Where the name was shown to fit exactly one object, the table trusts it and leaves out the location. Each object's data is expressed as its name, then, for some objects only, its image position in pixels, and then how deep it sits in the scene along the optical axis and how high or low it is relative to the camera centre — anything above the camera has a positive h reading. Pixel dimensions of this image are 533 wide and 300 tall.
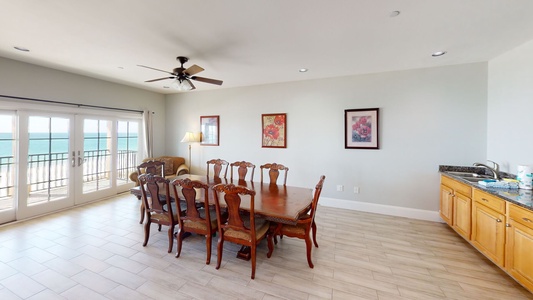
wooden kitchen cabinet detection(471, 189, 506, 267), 2.24 -0.84
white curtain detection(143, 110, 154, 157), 5.68 +0.42
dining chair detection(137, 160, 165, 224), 3.79 -0.34
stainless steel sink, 2.94 -0.36
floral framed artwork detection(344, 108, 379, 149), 4.14 +0.45
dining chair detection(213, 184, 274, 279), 2.15 -0.86
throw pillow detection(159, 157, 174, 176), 5.59 -0.46
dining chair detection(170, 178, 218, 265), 2.41 -0.86
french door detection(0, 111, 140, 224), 3.63 -0.28
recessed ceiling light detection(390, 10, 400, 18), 2.11 +1.39
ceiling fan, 3.07 +1.08
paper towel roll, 2.36 -0.27
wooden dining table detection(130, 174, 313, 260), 2.18 -0.63
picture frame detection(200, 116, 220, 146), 5.63 +0.49
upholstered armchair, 5.53 -0.47
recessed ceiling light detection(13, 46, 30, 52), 3.09 +1.43
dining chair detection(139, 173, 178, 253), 2.66 -0.78
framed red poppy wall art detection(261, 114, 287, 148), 4.89 +0.45
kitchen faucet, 2.86 -0.25
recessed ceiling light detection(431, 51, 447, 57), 3.12 +1.47
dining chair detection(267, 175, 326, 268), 2.40 -0.92
